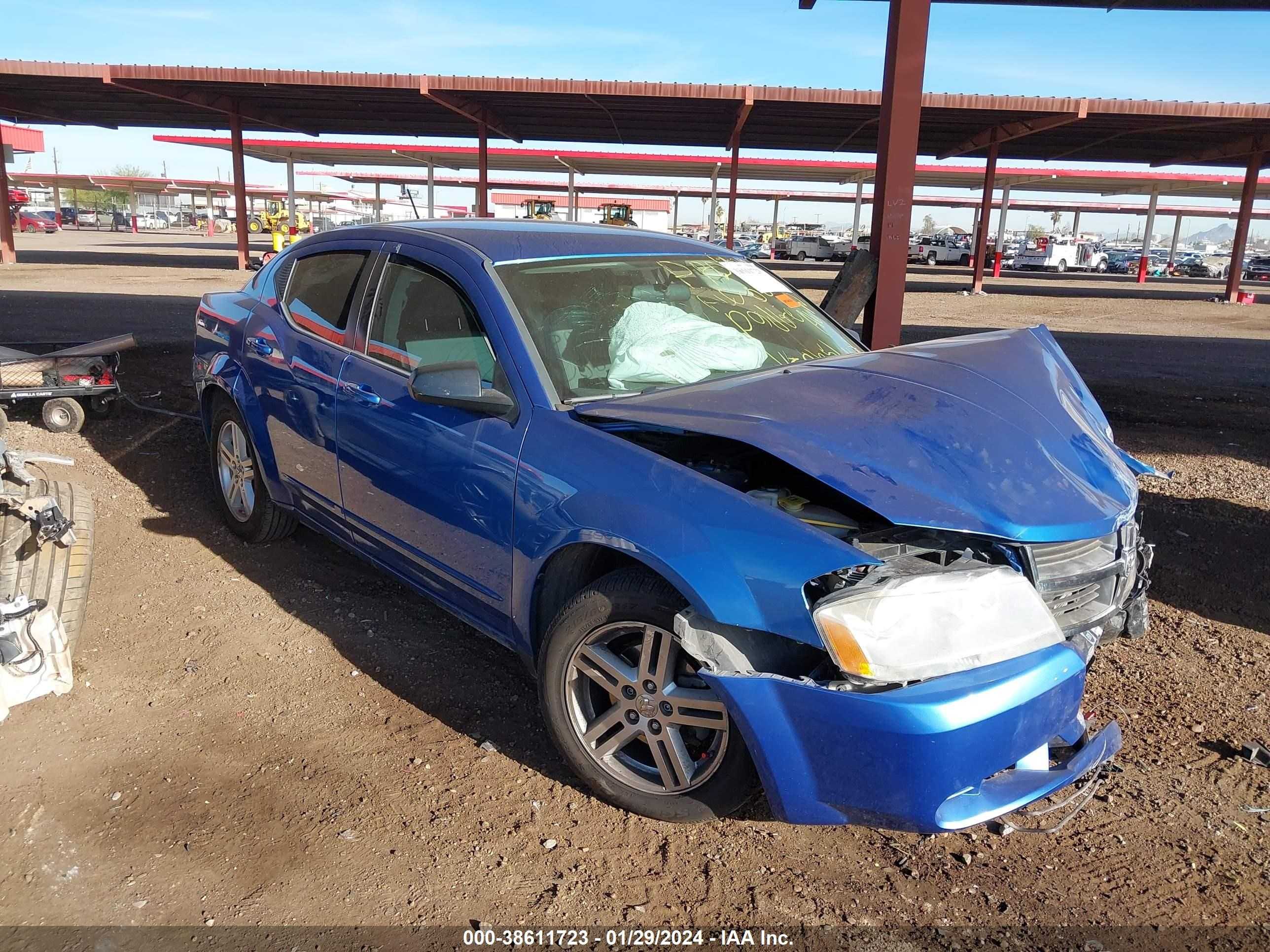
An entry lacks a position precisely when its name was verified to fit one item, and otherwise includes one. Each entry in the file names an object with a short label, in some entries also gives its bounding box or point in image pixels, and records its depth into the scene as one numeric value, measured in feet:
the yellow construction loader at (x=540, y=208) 106.63
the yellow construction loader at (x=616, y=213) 113.80
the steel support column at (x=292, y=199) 117.19
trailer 21.11
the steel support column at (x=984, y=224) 87.30
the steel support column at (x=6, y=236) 86.12
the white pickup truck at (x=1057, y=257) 162.61
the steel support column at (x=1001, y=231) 116.16
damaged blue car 7.20
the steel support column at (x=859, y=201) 135.54
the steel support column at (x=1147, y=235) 129.39
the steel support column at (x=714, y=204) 104.22
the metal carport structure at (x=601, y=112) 69.21
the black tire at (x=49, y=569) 11.41
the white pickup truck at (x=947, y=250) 163.22
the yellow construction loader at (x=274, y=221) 162.81
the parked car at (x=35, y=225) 207.51
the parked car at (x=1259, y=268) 157.17
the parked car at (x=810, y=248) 180.24
